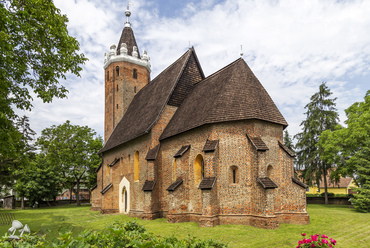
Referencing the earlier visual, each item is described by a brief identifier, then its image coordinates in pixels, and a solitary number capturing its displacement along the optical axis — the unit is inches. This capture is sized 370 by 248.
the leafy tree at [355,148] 847.2
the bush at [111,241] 127.0
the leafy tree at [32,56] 391.9
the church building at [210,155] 568.7
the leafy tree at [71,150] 1587.1
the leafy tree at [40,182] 1491.1
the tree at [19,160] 487.3
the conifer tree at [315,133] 1296.6
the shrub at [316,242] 271.1
